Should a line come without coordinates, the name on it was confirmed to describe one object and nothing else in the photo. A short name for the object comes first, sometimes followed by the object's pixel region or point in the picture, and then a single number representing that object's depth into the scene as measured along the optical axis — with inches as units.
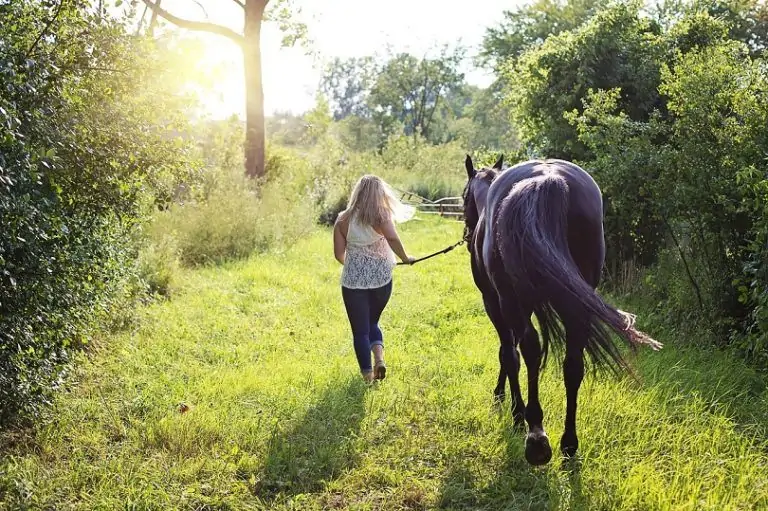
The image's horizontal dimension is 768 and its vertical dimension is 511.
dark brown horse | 126.6
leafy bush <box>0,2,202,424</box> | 131.2
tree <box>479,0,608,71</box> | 1151.6
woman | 207.8
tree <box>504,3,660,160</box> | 365.7
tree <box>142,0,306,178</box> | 653.9
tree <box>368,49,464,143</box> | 2242.9
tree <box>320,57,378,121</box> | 3225.9
